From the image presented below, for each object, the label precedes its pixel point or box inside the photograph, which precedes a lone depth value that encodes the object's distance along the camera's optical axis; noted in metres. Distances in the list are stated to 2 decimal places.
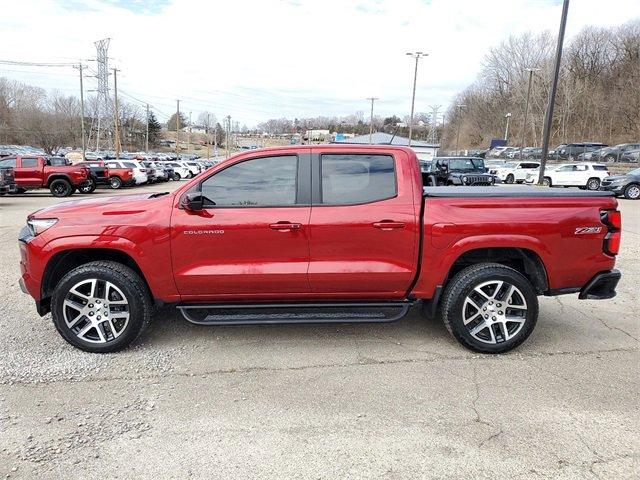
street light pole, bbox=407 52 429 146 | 48.47
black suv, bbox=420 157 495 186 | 19.32
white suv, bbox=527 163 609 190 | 24.94
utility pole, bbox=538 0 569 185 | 19.56
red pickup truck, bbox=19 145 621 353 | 3.94
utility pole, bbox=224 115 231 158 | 96.44
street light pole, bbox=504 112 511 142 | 79.28
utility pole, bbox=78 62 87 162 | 59.55
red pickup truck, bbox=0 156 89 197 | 19.39
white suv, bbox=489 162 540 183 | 29.92
